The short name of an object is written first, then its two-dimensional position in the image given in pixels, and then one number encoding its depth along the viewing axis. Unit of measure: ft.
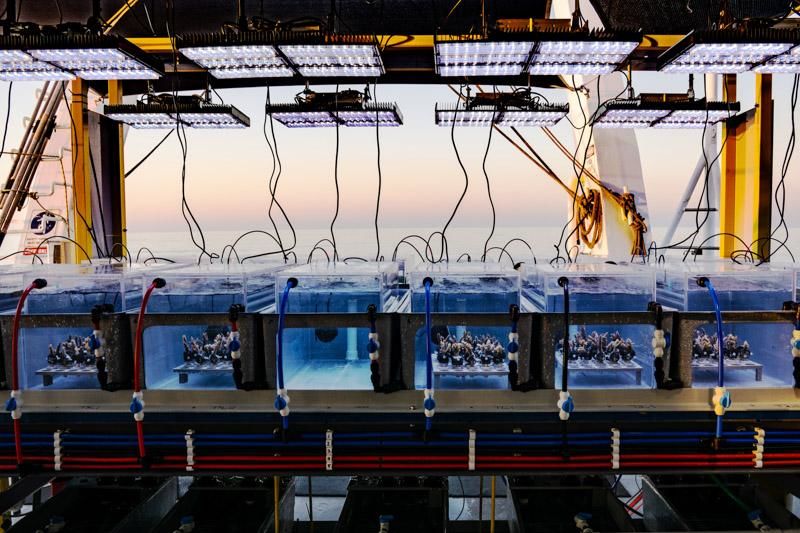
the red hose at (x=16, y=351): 5.20
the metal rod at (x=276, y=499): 6.07
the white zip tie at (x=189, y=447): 5.62
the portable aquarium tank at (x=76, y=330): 5.56
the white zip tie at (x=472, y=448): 5.59
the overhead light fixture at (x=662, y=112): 8.75
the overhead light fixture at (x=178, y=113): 8.79
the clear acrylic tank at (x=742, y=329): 6.07
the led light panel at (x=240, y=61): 6.28
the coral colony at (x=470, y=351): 6.10
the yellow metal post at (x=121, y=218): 12.85
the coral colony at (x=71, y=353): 6.17
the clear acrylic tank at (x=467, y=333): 5.99
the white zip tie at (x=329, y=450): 5.64
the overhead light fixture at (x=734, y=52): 5.87
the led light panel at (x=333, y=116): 9.02
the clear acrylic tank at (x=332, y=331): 6.20
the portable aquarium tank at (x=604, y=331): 6.01
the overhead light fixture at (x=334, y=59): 6.28
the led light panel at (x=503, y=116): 9.59
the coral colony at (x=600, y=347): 6.15
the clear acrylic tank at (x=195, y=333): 6.16
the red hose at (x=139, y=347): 5.14
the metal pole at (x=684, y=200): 16.45
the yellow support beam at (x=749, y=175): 11.16
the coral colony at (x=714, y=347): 6.23
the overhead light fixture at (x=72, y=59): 5.93
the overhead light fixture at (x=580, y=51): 5.97
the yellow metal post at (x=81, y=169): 11.76
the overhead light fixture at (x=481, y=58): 6.23
